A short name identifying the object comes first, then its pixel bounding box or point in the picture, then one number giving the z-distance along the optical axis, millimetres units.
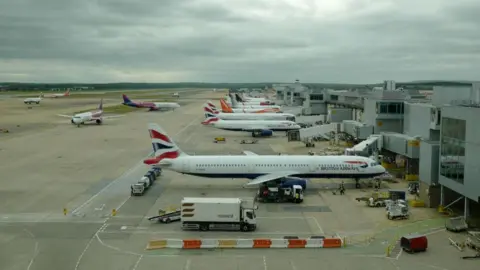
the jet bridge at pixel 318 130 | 92312
